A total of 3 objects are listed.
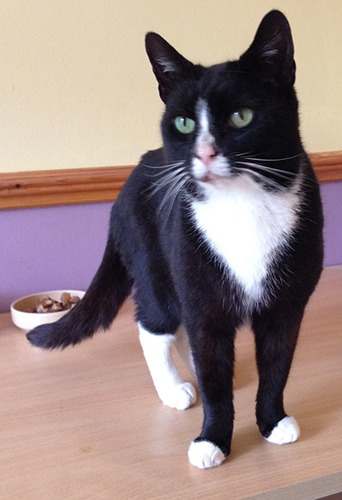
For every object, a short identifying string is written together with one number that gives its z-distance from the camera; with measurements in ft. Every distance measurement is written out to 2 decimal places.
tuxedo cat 2.03
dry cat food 3.79
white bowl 3.66
